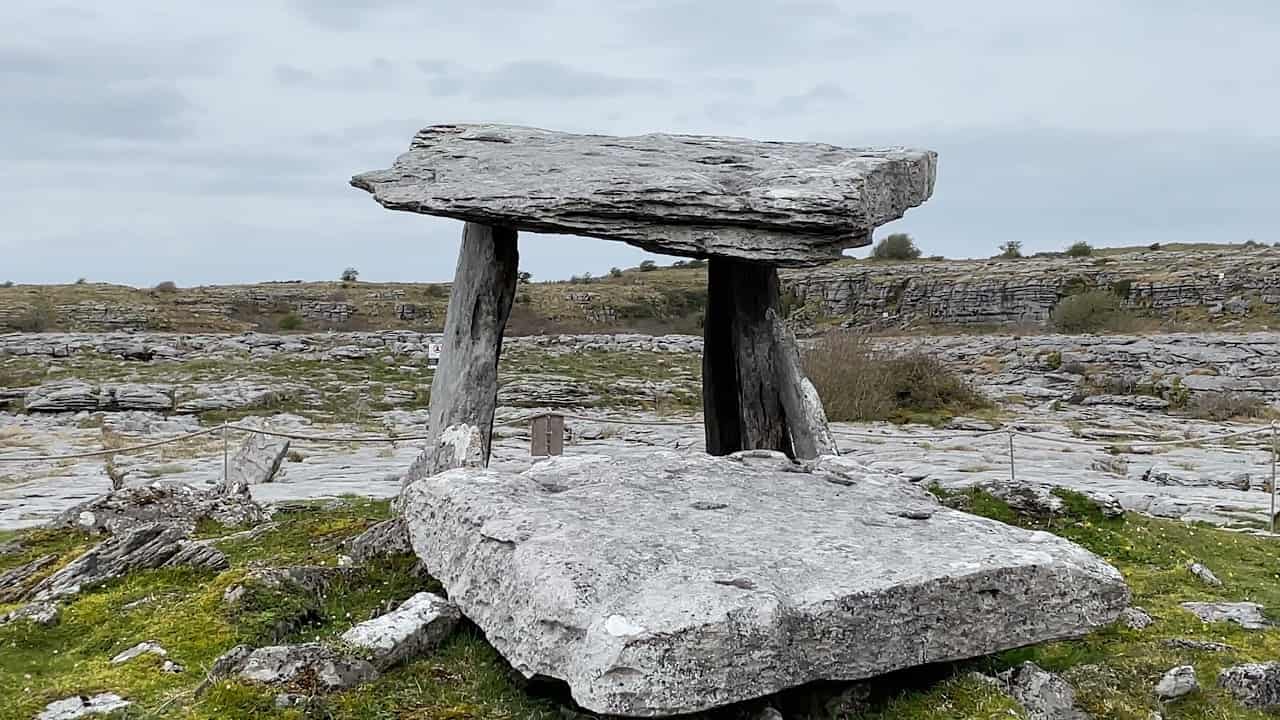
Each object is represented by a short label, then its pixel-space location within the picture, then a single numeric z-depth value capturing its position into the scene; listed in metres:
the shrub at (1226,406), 23.91
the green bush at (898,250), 66.81
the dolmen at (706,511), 5.57
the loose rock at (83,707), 6.11
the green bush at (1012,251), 63.25
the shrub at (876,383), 22.75
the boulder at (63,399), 22.72
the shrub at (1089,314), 41.59
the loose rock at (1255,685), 6.48
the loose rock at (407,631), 6.62
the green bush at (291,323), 47.06
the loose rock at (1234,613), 8.09
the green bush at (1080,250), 61.18
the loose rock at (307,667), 6.23
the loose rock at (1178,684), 6.54
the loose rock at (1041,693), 6.28
